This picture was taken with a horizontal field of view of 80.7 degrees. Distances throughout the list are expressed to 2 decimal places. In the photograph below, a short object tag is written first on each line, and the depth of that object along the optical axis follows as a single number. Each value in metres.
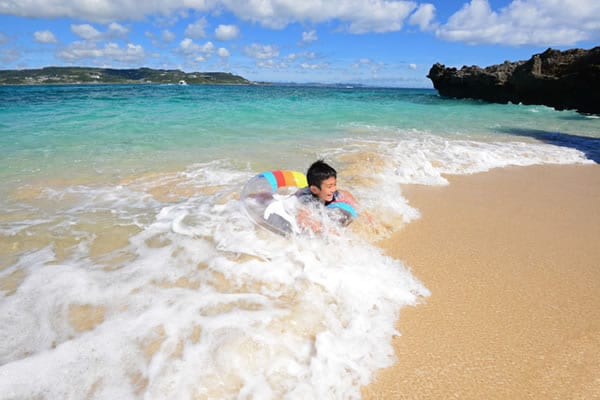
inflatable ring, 4.04
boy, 4.02
